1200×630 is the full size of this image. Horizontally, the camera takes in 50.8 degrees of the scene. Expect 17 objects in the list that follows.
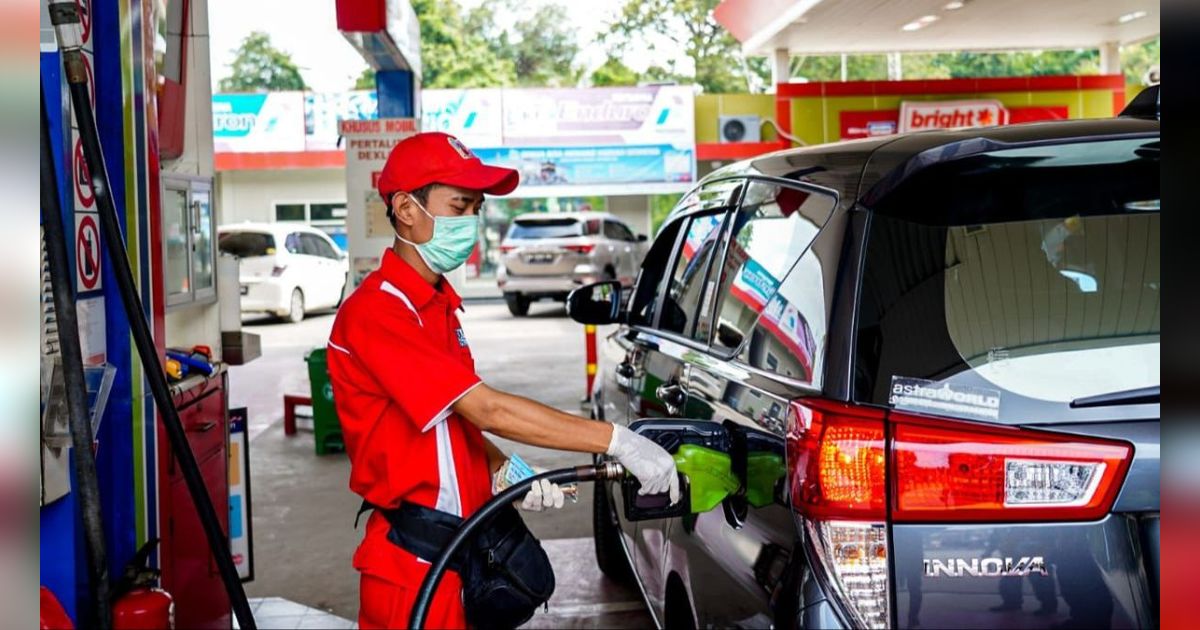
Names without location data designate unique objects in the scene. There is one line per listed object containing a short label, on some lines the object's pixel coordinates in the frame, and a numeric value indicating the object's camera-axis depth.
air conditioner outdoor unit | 25.98
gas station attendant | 2.60
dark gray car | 2.30
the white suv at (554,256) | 21.94
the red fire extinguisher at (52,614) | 2.85
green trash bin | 9.83
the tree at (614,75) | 43.97
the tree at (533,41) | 50.12
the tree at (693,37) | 45.62
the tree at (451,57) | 43.59
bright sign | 23.11
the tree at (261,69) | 49.16
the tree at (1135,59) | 53.67
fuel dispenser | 2.94
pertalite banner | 10.49
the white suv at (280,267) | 21.88
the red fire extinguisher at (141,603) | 3.14
